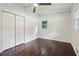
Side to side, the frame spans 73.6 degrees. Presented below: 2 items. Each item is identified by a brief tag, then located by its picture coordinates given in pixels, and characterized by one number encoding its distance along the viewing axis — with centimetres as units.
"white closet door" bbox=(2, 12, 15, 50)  239
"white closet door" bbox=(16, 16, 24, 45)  300
